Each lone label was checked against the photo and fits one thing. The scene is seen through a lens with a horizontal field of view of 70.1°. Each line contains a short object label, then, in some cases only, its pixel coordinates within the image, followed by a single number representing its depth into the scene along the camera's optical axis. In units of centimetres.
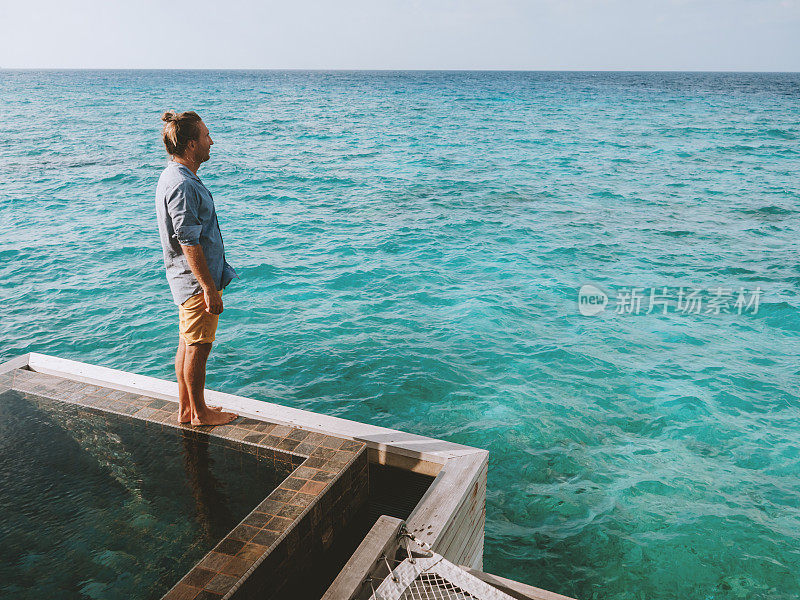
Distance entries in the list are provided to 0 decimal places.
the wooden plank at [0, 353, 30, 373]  485
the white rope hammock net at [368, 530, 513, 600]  251
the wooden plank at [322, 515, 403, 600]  253
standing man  347
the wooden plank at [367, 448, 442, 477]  383
